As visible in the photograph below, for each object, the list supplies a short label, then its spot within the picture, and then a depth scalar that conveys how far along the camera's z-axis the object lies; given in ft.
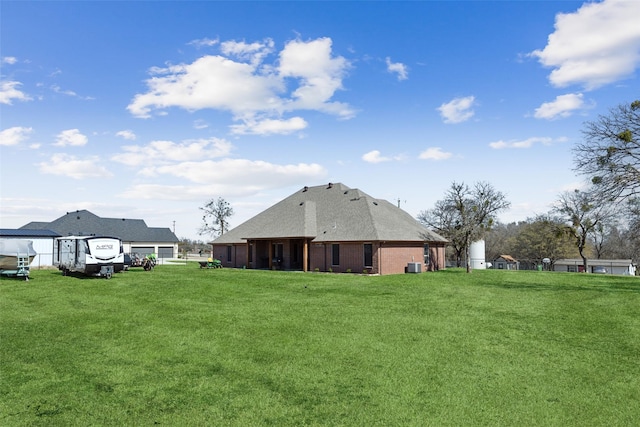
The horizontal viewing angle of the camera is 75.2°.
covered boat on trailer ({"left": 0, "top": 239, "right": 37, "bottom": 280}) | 77.54
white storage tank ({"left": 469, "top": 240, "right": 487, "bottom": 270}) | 165.17
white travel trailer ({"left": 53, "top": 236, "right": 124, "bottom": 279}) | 81.76
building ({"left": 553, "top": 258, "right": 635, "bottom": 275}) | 206.57
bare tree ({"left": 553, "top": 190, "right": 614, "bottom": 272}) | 169.99
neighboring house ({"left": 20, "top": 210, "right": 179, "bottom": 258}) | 194.29
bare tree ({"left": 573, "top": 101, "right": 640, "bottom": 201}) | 76.54
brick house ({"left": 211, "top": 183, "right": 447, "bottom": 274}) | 111.45
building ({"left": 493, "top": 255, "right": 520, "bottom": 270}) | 238.89
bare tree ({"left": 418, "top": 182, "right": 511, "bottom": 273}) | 119.34
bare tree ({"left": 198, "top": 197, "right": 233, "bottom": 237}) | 248.52
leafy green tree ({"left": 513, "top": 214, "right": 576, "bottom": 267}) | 226.99
